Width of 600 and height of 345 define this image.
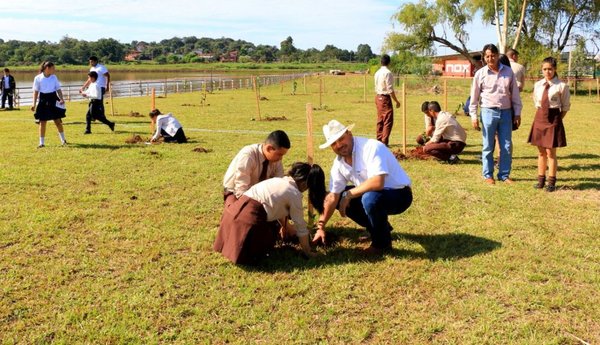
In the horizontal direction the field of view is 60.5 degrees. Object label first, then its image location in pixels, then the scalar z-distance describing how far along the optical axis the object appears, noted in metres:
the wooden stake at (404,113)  8.88
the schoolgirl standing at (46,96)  9.97
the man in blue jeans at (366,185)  4.26
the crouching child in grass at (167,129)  11.08
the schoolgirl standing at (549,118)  6.69
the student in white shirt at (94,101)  12.33
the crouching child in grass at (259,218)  4.29
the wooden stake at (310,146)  5.07
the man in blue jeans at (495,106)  7.10
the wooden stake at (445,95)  9.48
